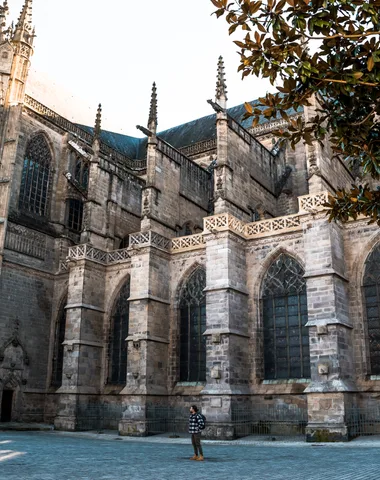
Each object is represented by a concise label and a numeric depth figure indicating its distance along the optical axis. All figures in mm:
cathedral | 15164
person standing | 10141
